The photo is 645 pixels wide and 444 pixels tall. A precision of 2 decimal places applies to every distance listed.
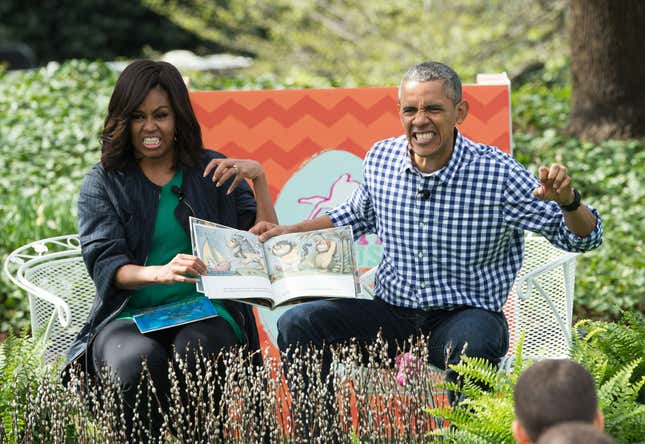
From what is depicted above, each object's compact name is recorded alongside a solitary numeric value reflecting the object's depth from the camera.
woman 7.54
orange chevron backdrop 9.83
